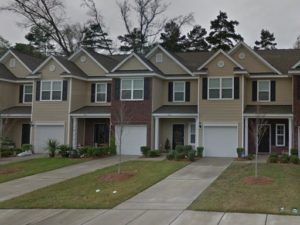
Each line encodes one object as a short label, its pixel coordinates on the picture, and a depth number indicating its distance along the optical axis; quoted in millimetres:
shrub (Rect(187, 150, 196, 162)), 26047
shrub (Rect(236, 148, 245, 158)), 27656
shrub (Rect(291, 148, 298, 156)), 26531
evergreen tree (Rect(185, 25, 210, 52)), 57156
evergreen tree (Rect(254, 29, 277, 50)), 59656
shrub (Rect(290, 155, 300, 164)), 23984
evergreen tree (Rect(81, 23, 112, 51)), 57366
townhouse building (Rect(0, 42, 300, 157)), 29219
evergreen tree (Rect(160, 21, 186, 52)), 55644
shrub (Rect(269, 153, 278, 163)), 24484
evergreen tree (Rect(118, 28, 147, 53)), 54812
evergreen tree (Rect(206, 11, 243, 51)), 55906
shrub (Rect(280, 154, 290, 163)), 24342
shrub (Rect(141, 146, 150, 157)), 29097
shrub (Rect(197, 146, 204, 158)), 28312
